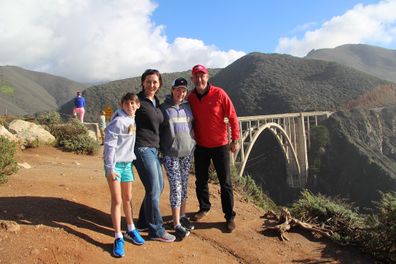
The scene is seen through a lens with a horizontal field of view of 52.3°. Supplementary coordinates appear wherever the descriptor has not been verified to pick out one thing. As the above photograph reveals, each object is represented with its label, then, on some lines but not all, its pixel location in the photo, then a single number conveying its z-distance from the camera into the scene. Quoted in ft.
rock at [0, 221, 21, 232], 11.68
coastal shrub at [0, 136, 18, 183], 16.95
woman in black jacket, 12.42
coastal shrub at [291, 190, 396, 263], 14.64
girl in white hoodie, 11.54
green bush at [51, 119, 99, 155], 31.48
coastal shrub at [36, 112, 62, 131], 37.50
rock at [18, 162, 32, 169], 21.11
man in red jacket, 14.06
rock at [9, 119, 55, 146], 29.22
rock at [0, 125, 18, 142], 26.14
